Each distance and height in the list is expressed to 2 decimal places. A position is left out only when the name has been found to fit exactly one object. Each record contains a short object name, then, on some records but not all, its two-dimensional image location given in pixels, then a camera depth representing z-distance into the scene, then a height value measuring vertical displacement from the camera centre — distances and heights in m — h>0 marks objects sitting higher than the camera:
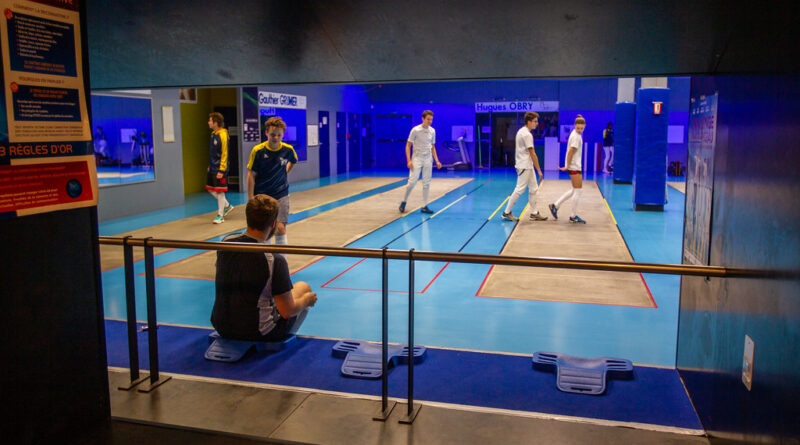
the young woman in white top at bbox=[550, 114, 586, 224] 10.06 -0.18
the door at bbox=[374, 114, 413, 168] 25.97 +0.27
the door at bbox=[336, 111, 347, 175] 22.27 +0.13
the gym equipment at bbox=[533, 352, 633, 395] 3.82 -1.44
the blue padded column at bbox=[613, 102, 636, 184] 16.28 +0.19
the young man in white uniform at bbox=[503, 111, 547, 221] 10.20 -0.30
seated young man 3.88 -0.94
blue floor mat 3.55 -1.47
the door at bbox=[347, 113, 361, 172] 23.45 +0.17
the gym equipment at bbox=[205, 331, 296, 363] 4.32 -1.42
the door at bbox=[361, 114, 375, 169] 25.06 +0.15
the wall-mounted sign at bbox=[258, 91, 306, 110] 16.19 +1.25
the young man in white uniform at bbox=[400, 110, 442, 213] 11.11 -0.09
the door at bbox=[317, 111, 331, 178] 20.73 +0.03
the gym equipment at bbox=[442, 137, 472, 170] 24.41 -0.29
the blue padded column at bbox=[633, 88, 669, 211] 11.88 -0.13
